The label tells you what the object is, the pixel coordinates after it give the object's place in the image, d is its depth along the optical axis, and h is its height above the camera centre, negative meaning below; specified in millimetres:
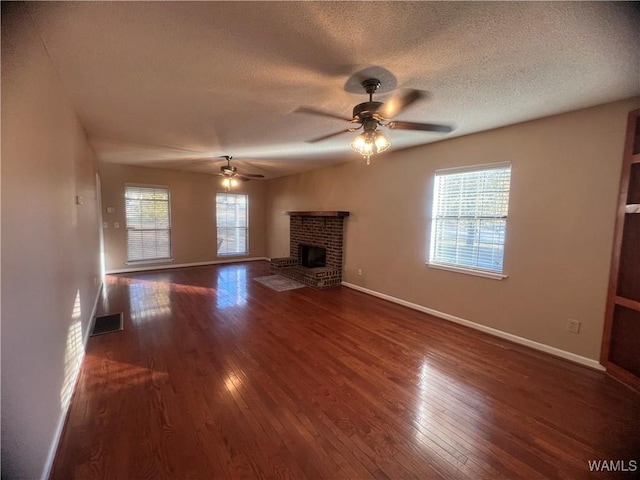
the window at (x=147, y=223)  5996 -162
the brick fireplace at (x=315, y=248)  5188 -614
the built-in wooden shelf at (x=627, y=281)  2225 -458
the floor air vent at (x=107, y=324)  3092 -1330
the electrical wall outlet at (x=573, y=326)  2588 -965
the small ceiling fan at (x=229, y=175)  4711 +774
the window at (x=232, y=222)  7266 -120
